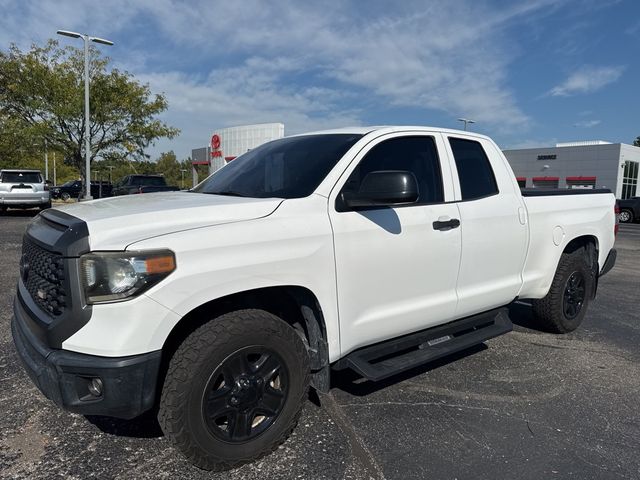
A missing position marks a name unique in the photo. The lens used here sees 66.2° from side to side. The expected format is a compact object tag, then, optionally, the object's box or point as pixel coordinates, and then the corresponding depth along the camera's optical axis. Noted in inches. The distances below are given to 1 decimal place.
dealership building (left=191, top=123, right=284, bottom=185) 1344.7
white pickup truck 86.8
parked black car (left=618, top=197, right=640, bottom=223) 971.3
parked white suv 657.6
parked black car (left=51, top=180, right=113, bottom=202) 1444.4
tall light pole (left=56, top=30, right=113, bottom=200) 767.1
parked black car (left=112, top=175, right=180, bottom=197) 817.4
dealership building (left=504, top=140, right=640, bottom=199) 1592.0
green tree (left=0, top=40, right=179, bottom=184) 845.8
